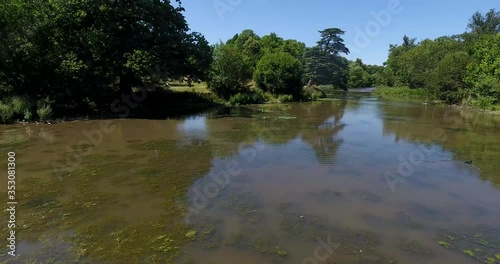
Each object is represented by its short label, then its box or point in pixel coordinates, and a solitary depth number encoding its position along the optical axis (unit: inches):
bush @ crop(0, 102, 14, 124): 703.1
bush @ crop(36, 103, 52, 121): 727.8
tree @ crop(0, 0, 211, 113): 764.0
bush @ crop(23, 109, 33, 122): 718.8
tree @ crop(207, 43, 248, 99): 1327.5
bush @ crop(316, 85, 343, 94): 2541.8
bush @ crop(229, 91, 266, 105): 1312.4
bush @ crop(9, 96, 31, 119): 722.8
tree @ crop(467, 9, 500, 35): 2481.9
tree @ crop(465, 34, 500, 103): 1236.5
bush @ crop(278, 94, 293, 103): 1504.4
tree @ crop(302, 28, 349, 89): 2613.2
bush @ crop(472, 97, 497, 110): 1237.6
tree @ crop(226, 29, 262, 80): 1603.1
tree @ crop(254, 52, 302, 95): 1530.5
